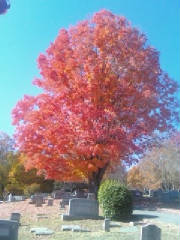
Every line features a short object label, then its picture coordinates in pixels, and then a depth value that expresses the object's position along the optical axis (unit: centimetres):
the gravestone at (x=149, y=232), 589
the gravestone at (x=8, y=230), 586
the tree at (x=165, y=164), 2831
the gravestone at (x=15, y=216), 966
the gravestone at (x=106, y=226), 853
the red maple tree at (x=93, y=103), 1281
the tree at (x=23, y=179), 2948
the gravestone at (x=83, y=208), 1116
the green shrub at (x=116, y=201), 1082
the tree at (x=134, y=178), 4913
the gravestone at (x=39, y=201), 1457
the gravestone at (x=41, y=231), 791
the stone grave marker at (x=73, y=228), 845
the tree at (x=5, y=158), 3140
